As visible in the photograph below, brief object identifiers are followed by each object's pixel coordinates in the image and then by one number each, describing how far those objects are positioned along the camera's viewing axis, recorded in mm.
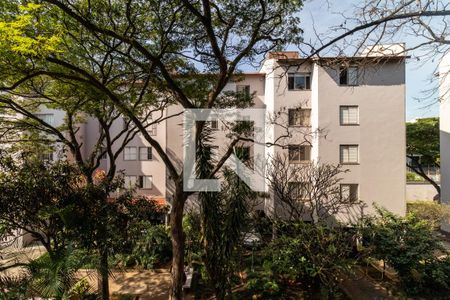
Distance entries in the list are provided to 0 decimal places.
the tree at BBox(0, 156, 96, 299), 5137
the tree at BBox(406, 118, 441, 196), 20375
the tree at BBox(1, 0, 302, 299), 5832
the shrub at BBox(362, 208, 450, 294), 8359
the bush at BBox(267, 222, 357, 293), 7742
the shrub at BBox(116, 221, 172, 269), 10484
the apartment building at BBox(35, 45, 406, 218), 14242
